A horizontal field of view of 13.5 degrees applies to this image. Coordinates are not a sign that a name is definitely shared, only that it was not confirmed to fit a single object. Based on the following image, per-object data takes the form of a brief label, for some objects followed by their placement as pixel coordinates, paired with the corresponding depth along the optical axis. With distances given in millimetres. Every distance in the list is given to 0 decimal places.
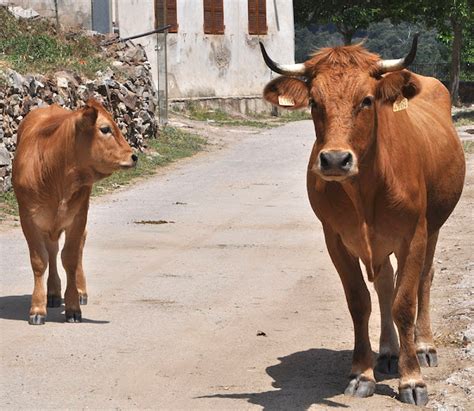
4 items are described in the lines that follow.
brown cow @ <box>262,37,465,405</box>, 11665
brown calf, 16718
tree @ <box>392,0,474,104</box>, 75459
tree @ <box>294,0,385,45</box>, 84364
